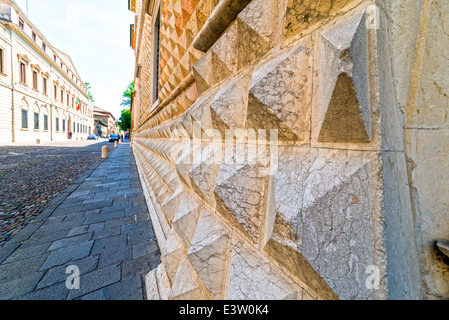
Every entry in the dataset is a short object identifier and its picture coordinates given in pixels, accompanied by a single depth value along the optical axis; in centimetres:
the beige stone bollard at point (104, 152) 929
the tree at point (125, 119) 3639
